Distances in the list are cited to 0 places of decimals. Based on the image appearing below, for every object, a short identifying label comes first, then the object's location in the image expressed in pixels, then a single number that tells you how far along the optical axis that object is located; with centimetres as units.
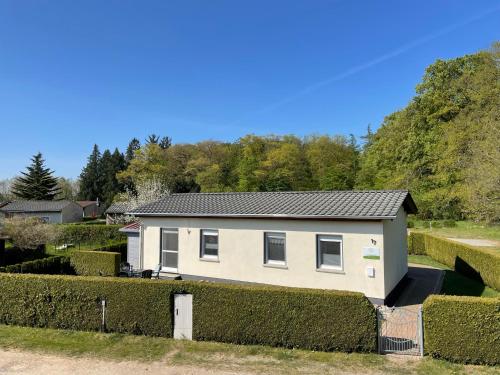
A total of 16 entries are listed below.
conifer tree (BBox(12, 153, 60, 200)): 6825
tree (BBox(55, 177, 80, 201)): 8932
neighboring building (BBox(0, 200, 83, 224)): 5091
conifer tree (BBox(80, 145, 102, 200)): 7925
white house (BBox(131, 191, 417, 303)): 1177
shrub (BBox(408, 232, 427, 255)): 2425
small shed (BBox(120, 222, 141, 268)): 1769
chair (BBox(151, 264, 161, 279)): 1536
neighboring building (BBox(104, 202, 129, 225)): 5192
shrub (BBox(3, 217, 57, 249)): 2188
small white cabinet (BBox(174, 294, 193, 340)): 902
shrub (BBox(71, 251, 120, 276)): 1719
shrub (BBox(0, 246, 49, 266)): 2164
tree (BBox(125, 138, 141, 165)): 9081
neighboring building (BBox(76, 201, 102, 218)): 7142
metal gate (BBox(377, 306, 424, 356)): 788
